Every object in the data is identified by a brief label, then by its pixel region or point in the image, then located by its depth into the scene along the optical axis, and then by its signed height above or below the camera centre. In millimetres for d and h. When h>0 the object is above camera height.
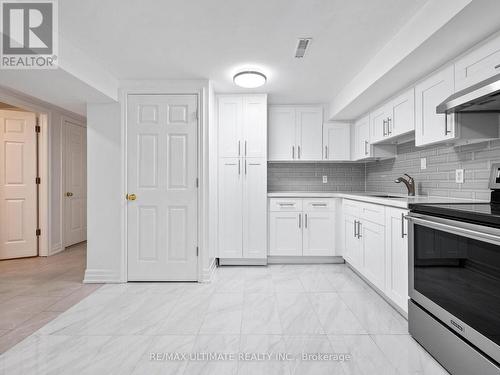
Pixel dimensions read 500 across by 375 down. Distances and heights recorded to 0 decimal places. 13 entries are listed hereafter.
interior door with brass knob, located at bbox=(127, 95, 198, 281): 3041 +87
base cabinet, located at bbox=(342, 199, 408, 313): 2121 -580
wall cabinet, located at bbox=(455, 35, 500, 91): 1619 +784
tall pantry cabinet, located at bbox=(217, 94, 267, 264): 3543 -68
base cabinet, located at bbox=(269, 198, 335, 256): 3619 -541
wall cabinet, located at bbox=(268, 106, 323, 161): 3898 +801
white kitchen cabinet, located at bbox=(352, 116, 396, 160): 3416 +501
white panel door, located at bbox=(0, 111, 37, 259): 3873 -8
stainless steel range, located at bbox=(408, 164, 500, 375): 1269 -539
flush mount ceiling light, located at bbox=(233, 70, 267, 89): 2763 +1120
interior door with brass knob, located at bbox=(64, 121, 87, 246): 4578 -8
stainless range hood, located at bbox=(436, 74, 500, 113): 1429 +524
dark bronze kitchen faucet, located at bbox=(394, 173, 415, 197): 2805 -8
